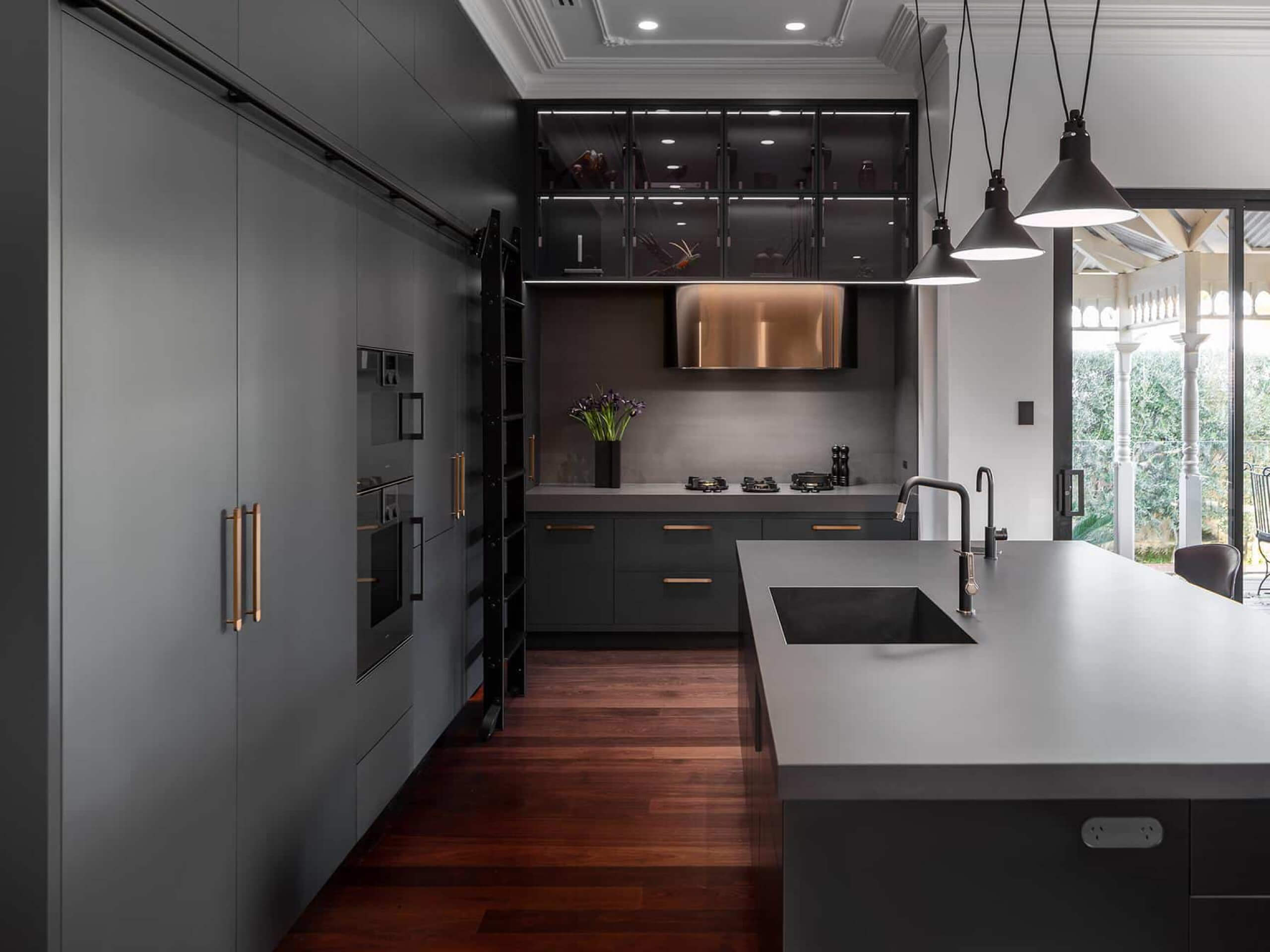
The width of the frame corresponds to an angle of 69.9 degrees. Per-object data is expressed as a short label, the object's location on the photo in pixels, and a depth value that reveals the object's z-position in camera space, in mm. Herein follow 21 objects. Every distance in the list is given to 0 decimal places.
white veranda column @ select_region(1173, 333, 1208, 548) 4305
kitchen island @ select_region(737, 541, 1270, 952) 1191
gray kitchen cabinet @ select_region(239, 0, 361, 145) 1907
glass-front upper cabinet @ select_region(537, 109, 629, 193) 4773
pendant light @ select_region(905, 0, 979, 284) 2748
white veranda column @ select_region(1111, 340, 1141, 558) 4281
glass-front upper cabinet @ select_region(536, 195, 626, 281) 4801
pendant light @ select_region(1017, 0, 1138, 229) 1964
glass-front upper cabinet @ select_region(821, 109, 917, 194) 4742
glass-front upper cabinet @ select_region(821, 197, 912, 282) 4734
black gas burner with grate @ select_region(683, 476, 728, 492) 4973
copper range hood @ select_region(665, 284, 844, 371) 5016
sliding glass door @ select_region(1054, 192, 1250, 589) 4258
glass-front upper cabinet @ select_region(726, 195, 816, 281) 4773
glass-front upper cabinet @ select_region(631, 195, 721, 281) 4781
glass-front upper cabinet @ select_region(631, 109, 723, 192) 4789
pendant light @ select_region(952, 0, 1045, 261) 2395
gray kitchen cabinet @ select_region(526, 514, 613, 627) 4805
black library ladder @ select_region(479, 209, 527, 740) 3580
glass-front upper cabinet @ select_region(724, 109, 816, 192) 4770
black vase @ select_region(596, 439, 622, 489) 5105
